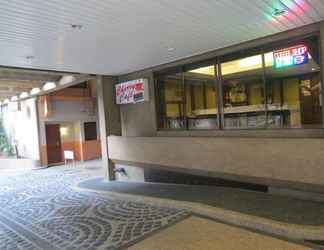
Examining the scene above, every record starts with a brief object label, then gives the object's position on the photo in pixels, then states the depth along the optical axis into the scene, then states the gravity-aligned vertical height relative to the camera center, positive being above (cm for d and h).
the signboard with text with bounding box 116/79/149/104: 696 +92
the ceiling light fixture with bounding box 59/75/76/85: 810 +158
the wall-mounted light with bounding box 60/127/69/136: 1417 -10
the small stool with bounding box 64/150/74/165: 1166 -115
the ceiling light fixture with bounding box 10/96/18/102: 1293 +167
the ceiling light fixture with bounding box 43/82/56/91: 936 +161
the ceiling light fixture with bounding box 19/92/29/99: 1167 +166
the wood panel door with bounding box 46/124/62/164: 1314 -70
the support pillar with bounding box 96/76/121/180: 767 +36
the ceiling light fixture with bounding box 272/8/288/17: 355 +143
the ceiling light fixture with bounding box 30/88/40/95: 1059 +163
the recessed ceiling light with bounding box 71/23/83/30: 363 +142
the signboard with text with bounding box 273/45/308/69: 448 +104
